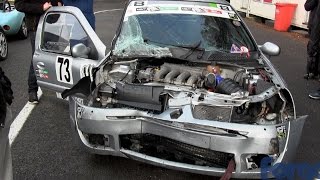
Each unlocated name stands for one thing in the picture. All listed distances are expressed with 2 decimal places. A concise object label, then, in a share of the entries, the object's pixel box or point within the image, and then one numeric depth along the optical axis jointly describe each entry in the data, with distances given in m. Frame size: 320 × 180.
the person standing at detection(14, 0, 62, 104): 5.27
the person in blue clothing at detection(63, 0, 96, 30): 5.68
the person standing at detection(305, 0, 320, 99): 6.20
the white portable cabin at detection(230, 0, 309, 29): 11.65
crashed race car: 3.27
